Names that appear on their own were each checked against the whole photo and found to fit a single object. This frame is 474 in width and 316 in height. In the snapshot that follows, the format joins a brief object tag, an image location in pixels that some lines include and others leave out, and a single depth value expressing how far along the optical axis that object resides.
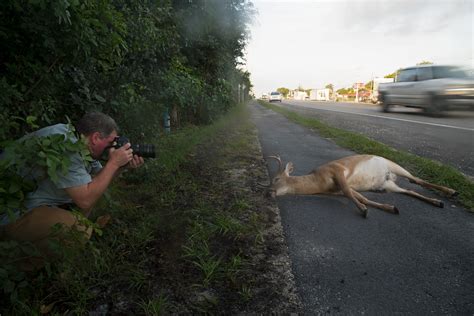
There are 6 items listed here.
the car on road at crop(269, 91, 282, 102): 45.80
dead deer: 4.03
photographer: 2.25
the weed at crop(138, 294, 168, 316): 1.92
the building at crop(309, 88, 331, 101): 71.11
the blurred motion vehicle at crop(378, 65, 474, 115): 11.84
